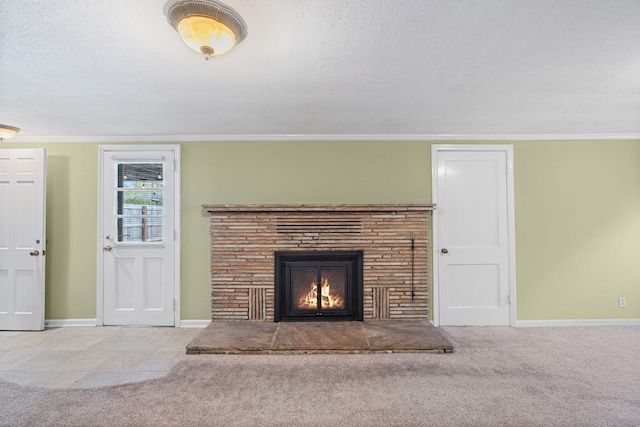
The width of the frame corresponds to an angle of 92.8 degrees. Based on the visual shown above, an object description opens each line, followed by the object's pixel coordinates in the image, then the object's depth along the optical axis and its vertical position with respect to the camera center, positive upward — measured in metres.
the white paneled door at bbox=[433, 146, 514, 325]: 3.64 -0.13
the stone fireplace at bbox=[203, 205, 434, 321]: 3.54 -0.49
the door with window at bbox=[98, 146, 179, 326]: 3.61 -0.17
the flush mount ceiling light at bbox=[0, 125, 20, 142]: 3.10 +0.92
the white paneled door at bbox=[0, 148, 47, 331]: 3.44 -0.20
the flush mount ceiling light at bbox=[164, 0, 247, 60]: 1.36 +0.92
